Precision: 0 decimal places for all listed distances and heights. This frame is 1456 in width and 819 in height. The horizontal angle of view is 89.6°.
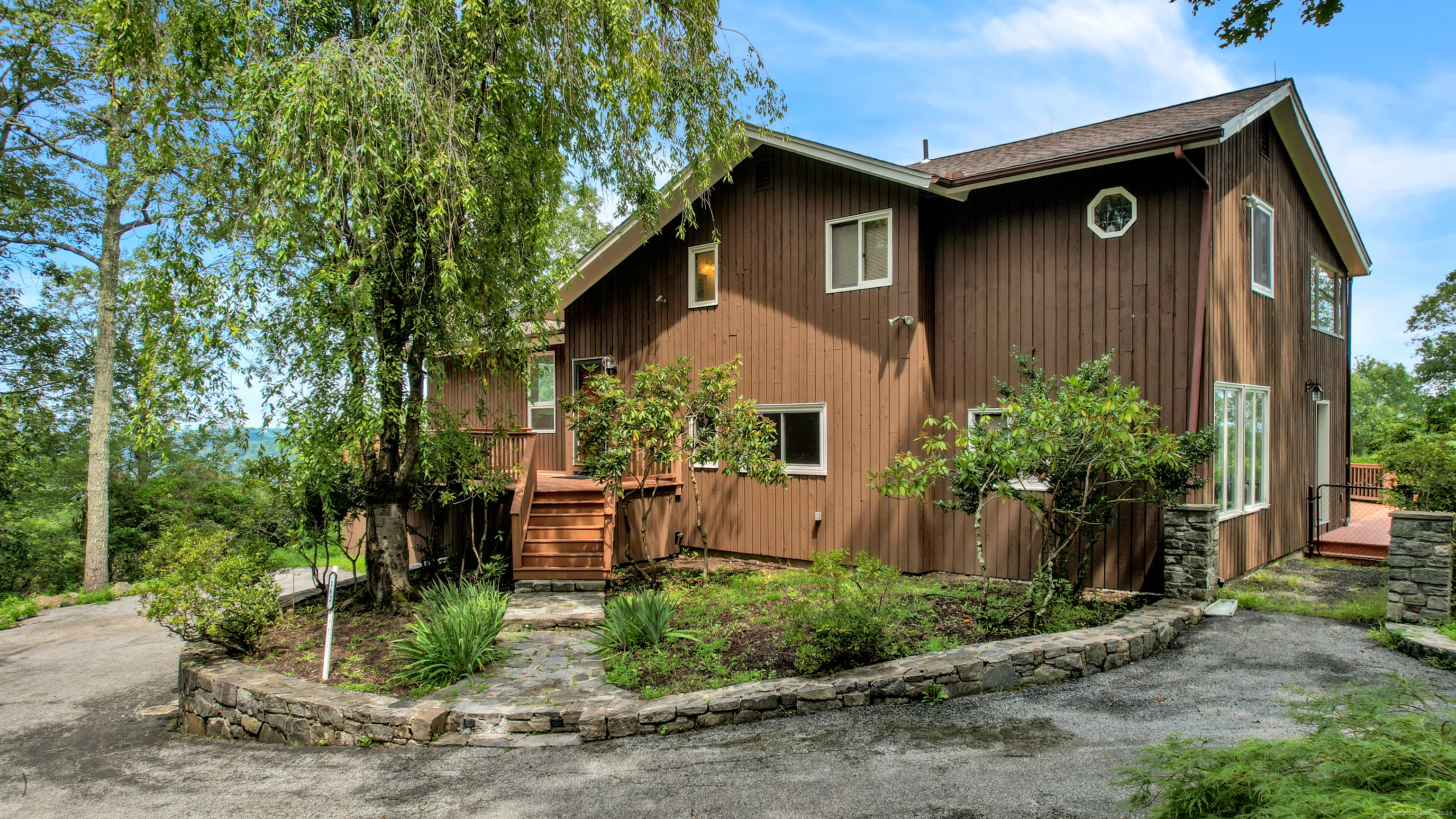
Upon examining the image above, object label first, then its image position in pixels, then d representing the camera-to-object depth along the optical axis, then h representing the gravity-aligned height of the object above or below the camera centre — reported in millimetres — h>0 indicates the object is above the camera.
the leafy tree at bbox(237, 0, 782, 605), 6355 +2530
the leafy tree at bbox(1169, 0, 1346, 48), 5527 +3307
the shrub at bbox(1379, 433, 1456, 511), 7363 -322
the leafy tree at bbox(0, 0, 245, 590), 7176 +4131
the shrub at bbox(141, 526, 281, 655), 6578 -1496
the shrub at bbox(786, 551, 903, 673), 5598 -1474
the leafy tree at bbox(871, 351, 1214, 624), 6230 -223
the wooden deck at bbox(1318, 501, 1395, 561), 10141 -1445
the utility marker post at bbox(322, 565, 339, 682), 5910 -1625
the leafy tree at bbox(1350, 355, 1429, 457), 37594 +2816
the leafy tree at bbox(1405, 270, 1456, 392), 29203 +4310
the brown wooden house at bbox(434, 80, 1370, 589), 8180 +1711
